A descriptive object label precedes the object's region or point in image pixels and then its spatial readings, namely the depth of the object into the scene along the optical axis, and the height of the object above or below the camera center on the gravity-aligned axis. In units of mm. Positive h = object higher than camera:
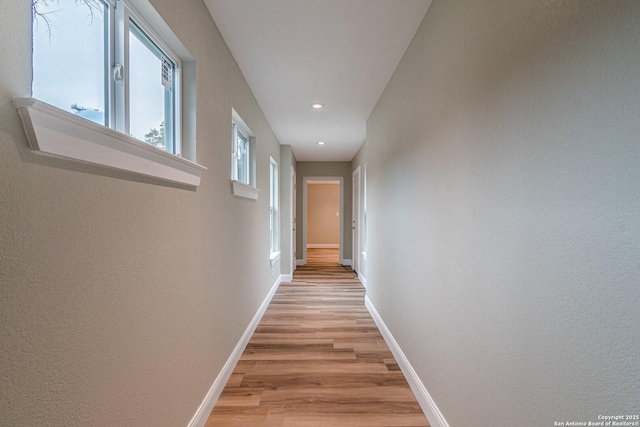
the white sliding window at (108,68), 810 +493
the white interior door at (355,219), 6167 -191
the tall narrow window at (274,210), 4809 +5
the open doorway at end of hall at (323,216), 10836 -204
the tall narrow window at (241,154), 2744 +570
